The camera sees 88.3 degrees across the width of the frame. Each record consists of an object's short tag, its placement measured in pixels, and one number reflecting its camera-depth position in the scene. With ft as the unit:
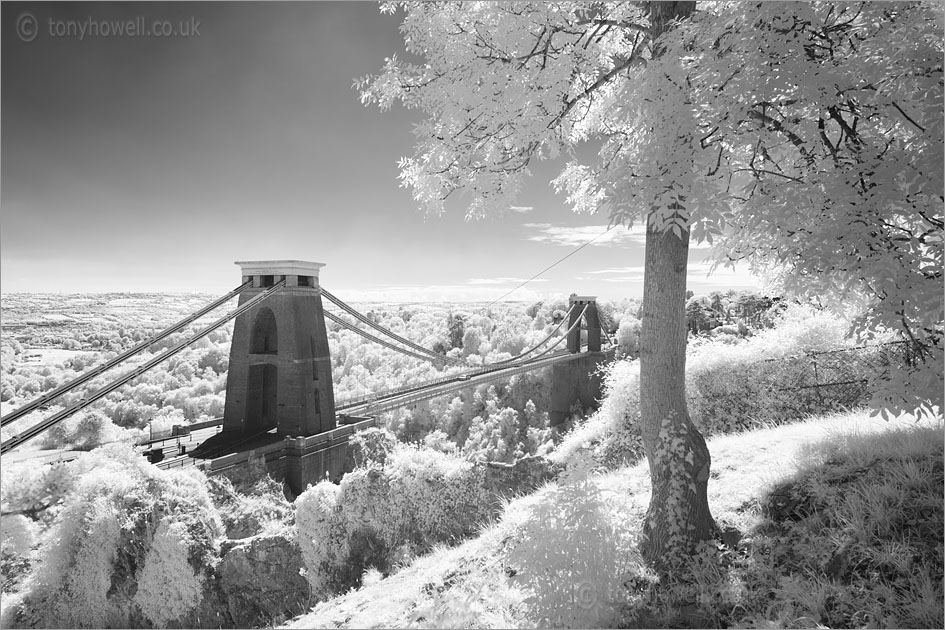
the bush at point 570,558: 11.02
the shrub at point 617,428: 36.65
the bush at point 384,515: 25.03
